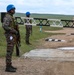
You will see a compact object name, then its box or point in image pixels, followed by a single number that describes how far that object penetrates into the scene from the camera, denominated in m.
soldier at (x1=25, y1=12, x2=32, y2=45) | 11.83
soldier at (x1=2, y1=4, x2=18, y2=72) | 6.22
